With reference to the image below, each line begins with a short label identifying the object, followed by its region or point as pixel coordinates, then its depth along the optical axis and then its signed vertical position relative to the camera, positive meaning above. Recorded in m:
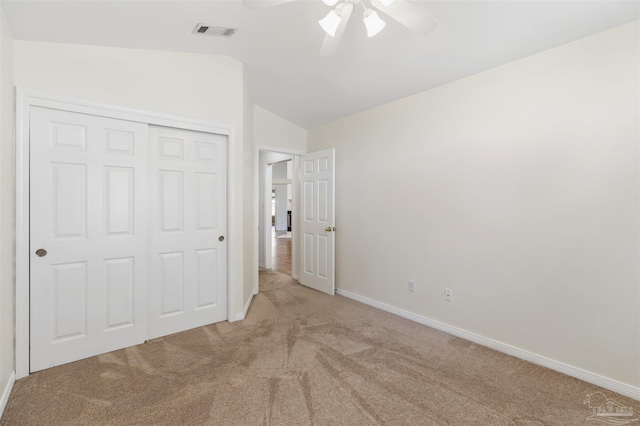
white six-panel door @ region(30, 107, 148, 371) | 2.30 -0.20
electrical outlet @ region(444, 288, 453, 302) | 3.04 -0.84
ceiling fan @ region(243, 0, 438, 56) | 1.59 +1.08
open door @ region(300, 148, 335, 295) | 4.23 -0.13
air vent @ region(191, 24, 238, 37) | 2.46 +1.52
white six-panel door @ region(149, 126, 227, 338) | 2.87 -0.18
